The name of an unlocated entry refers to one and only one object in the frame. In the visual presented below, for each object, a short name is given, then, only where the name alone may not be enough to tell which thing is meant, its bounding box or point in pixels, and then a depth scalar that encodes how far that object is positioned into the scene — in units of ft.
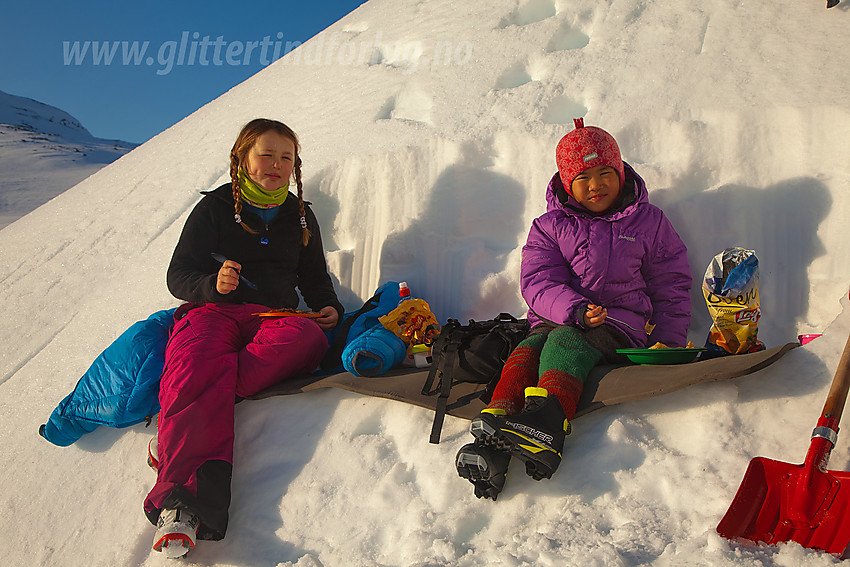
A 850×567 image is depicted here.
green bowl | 6.82
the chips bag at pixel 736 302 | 7.13
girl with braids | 6.82
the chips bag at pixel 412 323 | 8.83
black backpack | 7.55
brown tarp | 6.19
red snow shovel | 4.99
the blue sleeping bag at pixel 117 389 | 8.25
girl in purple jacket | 7.17
